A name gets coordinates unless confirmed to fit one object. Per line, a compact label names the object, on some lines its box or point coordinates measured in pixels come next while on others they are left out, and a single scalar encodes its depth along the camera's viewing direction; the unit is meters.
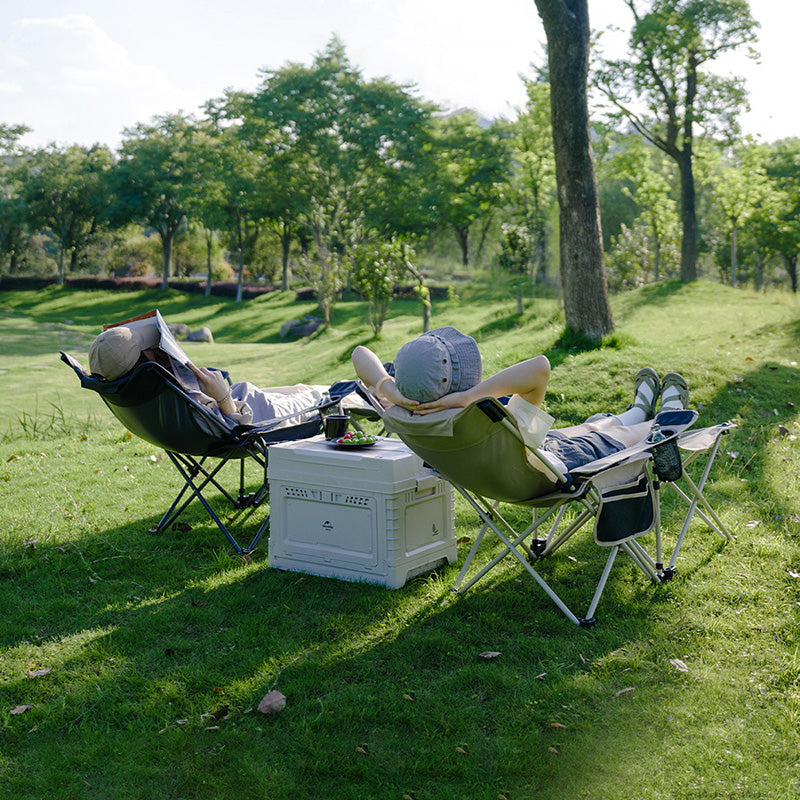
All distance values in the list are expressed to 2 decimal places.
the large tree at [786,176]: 29.95
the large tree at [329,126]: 25.94
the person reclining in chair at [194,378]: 3.48
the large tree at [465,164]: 27.12
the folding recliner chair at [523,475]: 2.62
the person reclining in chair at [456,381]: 2.66
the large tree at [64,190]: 35.41
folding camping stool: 3.22
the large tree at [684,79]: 15.06
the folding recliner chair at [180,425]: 3.52
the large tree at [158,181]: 33.28
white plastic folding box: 3.20
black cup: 3.69
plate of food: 3.48
